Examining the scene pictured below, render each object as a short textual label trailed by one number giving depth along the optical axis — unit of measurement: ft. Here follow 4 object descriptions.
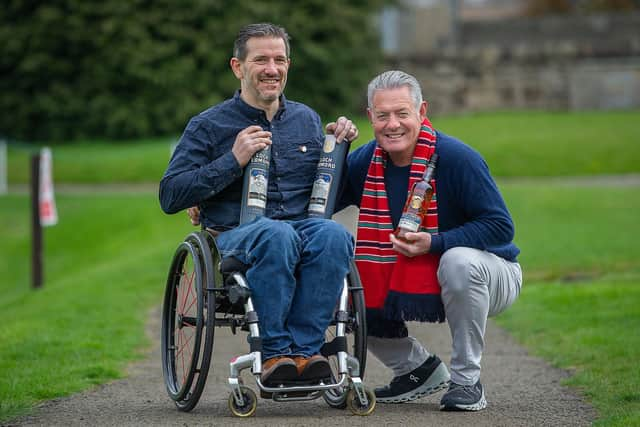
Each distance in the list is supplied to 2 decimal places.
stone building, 171.27
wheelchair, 26.76
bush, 155.66
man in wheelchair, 26.82
